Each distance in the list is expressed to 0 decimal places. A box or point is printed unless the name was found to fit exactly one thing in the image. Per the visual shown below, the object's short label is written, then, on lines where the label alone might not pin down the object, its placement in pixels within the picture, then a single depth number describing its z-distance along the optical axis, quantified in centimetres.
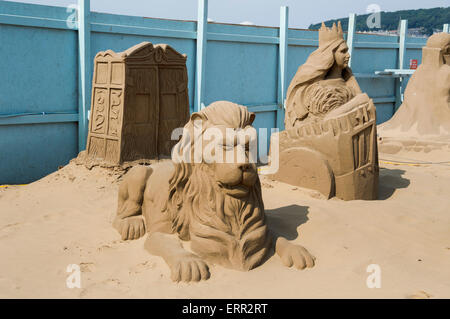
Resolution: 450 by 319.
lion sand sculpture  351
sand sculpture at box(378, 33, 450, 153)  973
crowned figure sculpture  550
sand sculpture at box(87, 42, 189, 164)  668
